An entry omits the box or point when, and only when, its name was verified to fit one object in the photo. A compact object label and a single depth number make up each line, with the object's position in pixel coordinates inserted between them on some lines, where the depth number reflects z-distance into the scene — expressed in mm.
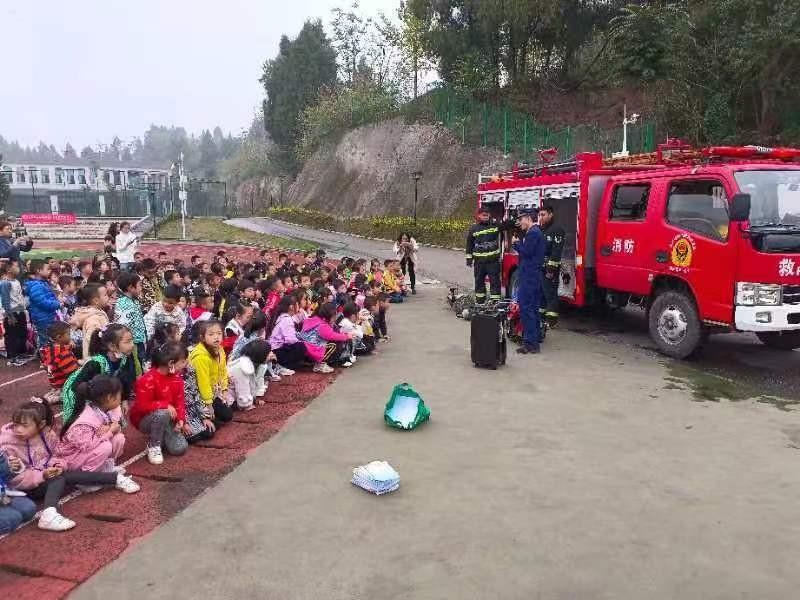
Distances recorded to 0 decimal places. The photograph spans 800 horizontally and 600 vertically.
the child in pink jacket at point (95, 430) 4370
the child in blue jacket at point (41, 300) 7715
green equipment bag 5668
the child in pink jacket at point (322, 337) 7613
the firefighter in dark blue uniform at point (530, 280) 8250
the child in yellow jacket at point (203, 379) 5434
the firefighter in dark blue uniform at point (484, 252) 10078
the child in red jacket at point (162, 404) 5035
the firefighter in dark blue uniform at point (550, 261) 9094
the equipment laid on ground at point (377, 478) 4379
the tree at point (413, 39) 39491
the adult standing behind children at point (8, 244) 9016
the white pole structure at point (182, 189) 30052
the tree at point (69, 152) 160250
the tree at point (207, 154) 137250
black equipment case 7651
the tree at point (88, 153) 167600
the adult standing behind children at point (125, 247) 12289
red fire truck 6691
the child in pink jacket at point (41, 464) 4066
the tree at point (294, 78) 58656
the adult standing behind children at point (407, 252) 13500
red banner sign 37031
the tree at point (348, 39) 62844
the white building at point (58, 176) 87000
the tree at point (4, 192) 50625
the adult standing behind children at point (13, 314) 7867
